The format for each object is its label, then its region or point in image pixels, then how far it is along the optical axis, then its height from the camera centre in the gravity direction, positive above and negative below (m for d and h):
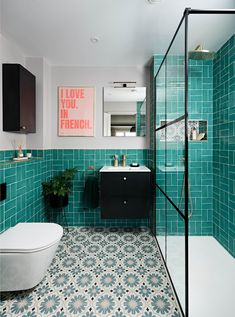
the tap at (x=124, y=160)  2.82 -0.09
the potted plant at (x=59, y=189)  2.56 -0.46
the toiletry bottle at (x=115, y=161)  2.82 -0.10
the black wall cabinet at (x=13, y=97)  2.07 +0.61
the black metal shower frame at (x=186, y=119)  1.27 +0.23
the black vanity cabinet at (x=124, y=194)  2.45 -0.49
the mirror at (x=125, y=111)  2.83 +0.62
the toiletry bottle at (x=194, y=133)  2.51 +0.27
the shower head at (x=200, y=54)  2.10 +1.12
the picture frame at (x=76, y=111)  2.84 +0.63
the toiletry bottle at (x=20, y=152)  2.28 +0.03
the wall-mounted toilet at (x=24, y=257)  1.47 -0.79
